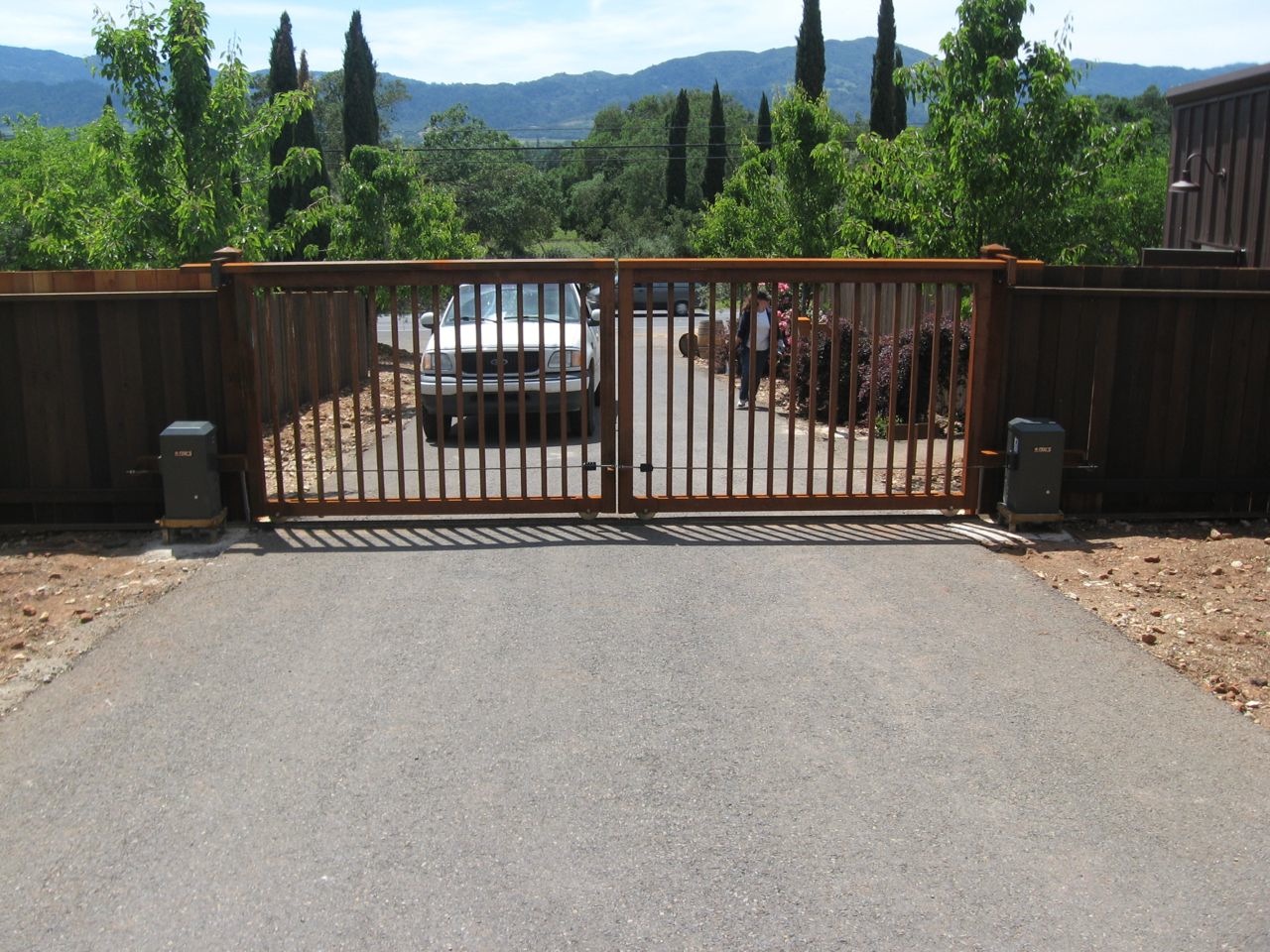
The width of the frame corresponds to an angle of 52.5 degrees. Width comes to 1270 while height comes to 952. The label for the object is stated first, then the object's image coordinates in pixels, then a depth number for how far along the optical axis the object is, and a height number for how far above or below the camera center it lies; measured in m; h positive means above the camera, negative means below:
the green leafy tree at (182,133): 12.88 +0.82
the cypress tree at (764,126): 61.78 +4.24
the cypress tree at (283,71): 42.53 +4.84
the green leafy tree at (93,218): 13.24 -0.05
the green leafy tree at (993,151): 12.54 +0.63
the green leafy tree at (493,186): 54.72 +1.17
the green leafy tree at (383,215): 20.77 -0.02
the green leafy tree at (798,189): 22.81 +0.45
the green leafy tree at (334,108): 62.94 +5.60
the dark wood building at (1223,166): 13.23 +0.54
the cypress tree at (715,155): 62.38 +2.98
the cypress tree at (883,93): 45.31 +4.23
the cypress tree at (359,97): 43.22 +3.87
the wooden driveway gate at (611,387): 8.95 -1.20
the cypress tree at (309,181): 36.81 +1.20
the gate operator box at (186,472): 8.70 -1.72
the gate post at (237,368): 9.01 -1.07
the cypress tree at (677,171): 67.50 +2.27
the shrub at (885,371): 14.70 -1.91
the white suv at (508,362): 12.61 -1.54
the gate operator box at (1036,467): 8.90 -1.72
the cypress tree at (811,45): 48.03 +6.28
